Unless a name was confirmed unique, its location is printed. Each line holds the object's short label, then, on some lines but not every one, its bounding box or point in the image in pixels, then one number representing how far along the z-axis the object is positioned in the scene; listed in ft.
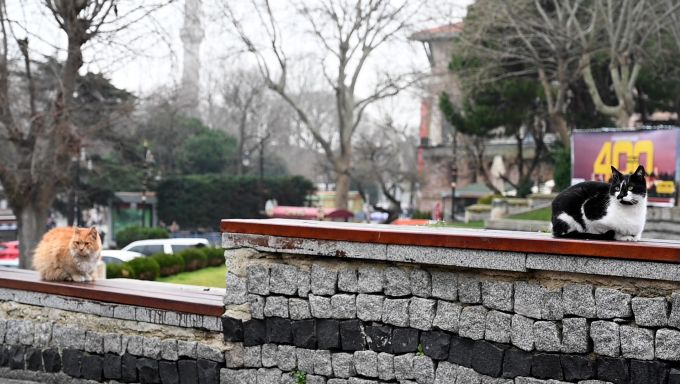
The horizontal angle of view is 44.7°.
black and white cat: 17.13
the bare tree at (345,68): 116.26
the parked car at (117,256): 66.13
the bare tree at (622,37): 78.84
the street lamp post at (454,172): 131.34
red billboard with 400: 72.74
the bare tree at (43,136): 59.52
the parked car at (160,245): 84.23
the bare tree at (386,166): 158.81
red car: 90.84
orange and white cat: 27.35
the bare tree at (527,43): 84.94
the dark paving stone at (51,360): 25.86
